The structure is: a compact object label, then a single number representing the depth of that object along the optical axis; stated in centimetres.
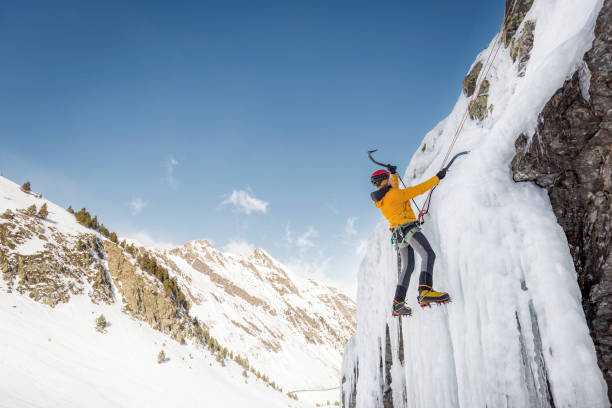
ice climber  390
